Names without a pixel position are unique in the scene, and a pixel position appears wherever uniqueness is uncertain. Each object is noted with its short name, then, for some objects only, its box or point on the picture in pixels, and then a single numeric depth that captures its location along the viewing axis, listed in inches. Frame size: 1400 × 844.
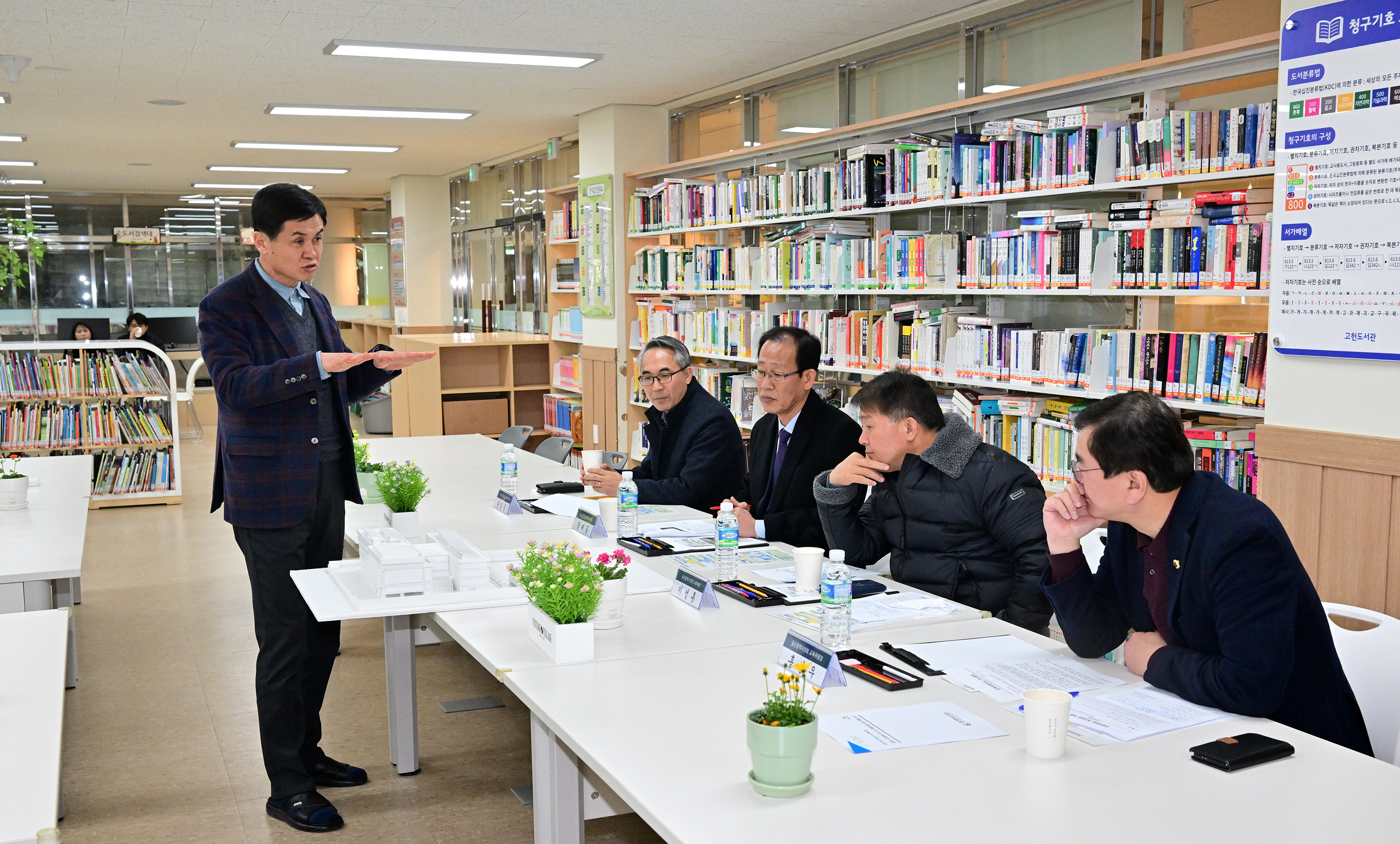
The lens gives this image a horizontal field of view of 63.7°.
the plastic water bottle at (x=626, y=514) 145.1
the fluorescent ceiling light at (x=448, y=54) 255.8
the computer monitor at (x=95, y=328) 598.2
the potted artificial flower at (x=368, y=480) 179.5
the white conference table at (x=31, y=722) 68.3
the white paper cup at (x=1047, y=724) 72.0
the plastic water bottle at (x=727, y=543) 120.4
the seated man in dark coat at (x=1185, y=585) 81.4
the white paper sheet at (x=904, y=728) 76.0
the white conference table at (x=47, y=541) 136.0
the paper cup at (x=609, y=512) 150.3
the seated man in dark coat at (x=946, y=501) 122.3
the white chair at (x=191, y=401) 355.0
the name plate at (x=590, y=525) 142.6
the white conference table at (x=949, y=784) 63.4
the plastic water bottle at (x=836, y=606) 93.3
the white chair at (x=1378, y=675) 93.6
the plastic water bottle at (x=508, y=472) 173.9
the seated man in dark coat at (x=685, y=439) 172.4
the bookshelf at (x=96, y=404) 317.7
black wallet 71.4
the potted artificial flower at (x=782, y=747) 66.9
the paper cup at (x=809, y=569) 113.2
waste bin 476.1
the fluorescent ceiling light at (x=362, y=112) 342.6
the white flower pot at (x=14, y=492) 178.9
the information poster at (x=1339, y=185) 135.9
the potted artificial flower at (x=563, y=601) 93.2
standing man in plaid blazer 121.6
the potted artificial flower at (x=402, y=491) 162.1
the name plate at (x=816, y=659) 85.0
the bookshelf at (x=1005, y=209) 173.2
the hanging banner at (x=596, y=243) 348.5
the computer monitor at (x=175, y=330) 627.2
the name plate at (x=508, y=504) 164.7
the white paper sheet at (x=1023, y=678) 86.4
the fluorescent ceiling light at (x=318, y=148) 429.4
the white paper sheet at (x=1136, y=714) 77.9
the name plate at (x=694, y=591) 109.7
